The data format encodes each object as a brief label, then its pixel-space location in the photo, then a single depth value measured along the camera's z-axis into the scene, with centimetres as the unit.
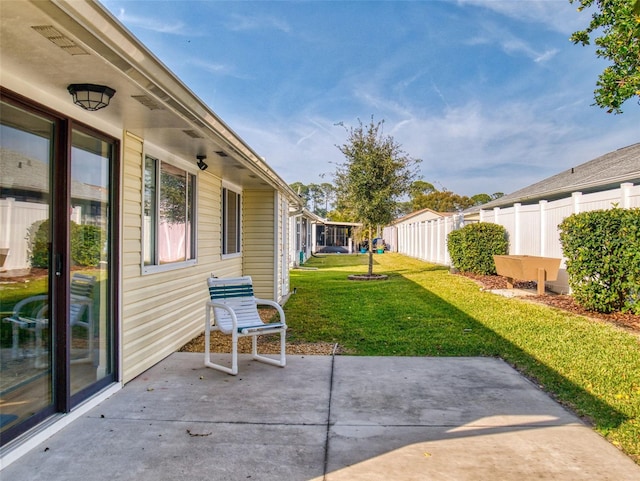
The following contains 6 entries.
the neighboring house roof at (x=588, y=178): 1038
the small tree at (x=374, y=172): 1425
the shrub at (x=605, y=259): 669
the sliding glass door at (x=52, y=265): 282
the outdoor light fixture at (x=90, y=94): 302
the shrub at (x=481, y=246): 1359
